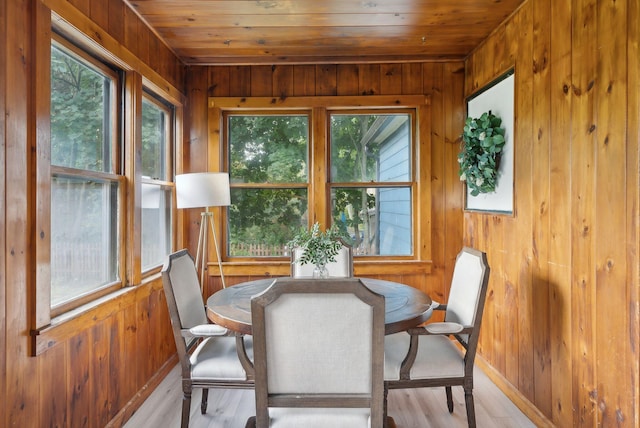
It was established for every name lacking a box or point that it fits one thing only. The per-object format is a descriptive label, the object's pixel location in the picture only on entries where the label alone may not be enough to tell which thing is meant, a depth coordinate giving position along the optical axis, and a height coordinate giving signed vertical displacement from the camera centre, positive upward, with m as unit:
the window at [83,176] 1.86 +0.18
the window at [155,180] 2.80 +0.22
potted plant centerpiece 2.13 -0.22
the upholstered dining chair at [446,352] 1.94 -0.78
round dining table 1.78 -0.52
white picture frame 2.66 +0.51
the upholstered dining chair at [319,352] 1.39 -0.53
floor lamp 2.86 +0.14
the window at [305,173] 3.53 +0.32
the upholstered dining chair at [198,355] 1.94 -0.78
